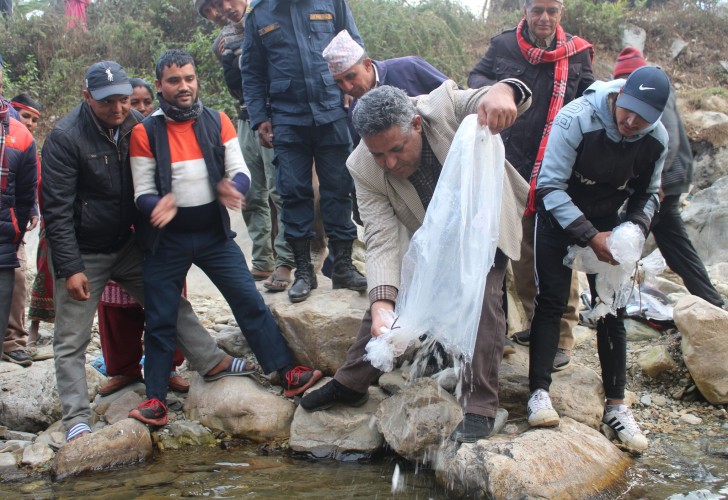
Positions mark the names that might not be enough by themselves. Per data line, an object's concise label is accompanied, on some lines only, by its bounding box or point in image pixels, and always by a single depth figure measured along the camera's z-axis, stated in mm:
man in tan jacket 3211
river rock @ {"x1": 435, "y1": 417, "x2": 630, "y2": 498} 3158
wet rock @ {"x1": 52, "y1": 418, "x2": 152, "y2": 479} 3834
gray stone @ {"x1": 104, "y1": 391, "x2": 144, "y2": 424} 4348
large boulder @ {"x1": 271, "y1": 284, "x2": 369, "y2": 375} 4508
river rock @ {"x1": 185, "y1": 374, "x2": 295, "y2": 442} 4273
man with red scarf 4270
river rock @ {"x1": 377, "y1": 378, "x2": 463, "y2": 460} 3678
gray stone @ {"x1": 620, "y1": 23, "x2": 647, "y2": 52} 12711
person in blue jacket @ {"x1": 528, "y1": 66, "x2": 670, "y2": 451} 3354
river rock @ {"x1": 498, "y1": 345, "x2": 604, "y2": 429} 3844
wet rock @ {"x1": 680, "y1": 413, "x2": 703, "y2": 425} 4190
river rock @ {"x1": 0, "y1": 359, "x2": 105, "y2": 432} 4477
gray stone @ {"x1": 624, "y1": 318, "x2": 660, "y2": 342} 5398
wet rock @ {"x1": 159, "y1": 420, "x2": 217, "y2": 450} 4234
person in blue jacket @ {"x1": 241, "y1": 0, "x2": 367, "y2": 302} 4539
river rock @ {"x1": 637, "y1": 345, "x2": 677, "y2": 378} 4648
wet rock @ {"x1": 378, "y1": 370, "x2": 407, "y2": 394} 4285
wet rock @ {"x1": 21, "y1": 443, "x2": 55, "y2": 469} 3955
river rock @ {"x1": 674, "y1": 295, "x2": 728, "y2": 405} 4262
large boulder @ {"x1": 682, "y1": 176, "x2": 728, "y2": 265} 7684
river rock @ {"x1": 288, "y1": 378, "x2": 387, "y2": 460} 3943
